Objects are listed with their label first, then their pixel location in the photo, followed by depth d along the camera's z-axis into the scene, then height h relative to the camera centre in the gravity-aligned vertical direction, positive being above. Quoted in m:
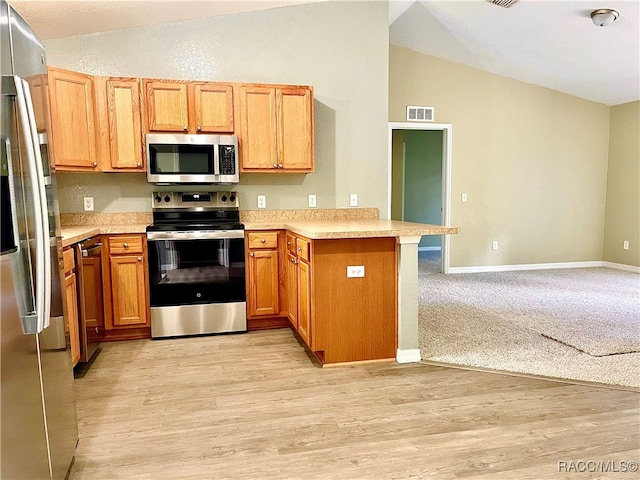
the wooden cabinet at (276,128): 3.74 +0.62
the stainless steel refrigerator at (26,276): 1.28 -0.23
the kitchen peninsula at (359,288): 2.87 -0.60
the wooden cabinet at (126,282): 3.45 -0.65
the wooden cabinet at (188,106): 3.57 +0.78
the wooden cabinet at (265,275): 3.69 -0.64
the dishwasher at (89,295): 2.94 -0.68
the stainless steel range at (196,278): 3.50 -0.64
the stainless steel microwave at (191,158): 3.57 +0.35
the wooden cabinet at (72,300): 2.72 -0.63
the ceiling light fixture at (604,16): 4.09 +1.71
